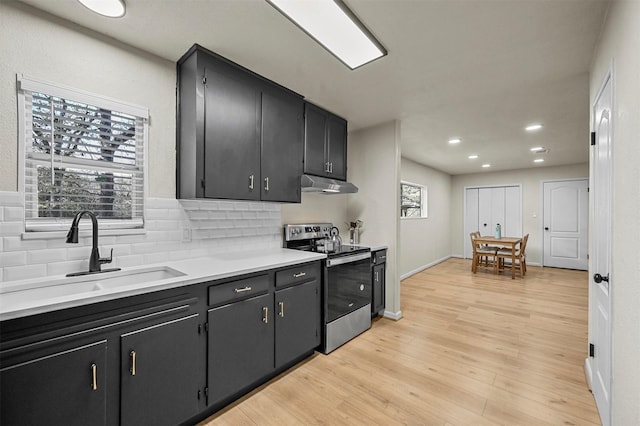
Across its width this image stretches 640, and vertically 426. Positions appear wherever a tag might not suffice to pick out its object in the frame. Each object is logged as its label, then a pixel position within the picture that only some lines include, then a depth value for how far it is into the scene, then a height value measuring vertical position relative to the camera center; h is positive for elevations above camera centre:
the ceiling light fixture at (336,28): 1.60 +1.19
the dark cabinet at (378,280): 3.32 -0.85
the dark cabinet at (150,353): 1.17 -0.76
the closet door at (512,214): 7.11 -0.05
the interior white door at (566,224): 6.31 -0.27
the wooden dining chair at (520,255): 5.70 -0.89
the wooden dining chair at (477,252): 5.97 -0.87
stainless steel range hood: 2.77 +0.28
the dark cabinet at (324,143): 2.94 +0.78
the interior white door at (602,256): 1.58 -0.28
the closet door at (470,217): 7.76 -0.14
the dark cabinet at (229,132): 2.03 +0.65
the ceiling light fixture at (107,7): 1.56 +1.19
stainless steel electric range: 2.63 -0.73
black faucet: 1.65 -0.28
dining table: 5.55 -0.62
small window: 5.97 +0.27
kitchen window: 1.61 +0.36
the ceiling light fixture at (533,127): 3.69 +1.16
